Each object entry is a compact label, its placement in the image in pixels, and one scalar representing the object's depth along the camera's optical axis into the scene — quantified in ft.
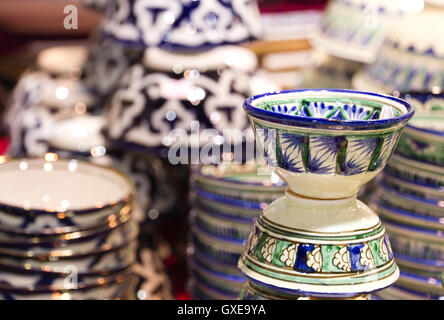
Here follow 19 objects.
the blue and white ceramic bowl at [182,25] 3.82
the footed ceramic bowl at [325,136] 2.54
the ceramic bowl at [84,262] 3.17
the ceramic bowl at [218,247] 3.48
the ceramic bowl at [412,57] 3.57
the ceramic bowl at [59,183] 3.53
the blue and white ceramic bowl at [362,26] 4.32
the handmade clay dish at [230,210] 3.45
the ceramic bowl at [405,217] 3.15
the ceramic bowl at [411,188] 3.16
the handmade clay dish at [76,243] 3.17
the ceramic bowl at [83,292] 3.17
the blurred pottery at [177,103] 3.82
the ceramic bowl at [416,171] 3.16
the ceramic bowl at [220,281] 3.48
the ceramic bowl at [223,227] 3.46
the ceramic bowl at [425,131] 3.13
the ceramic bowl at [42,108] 4.31
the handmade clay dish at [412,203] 3.15
